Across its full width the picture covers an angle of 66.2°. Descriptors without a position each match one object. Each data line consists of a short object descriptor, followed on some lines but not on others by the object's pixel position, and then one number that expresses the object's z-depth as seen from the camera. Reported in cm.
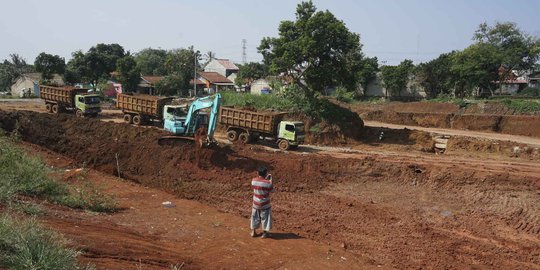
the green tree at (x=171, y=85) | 5631
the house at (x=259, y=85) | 6031
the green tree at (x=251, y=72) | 6568
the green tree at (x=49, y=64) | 4841
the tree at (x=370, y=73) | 5574
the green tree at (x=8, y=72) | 7119
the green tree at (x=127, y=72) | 4994
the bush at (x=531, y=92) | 4638
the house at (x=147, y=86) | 5997
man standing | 994
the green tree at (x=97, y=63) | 4934
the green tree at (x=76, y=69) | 4878
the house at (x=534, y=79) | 5572
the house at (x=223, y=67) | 7981
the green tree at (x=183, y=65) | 5850
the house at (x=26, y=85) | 5706
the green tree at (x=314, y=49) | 2775
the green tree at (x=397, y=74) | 5390
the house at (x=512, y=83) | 5027
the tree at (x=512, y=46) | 4606
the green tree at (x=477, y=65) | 4469
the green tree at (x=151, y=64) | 7938
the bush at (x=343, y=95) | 4945
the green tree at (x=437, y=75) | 5156
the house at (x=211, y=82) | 6350
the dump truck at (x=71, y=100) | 3297
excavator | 1794
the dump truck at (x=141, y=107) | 2970
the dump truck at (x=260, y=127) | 2422
